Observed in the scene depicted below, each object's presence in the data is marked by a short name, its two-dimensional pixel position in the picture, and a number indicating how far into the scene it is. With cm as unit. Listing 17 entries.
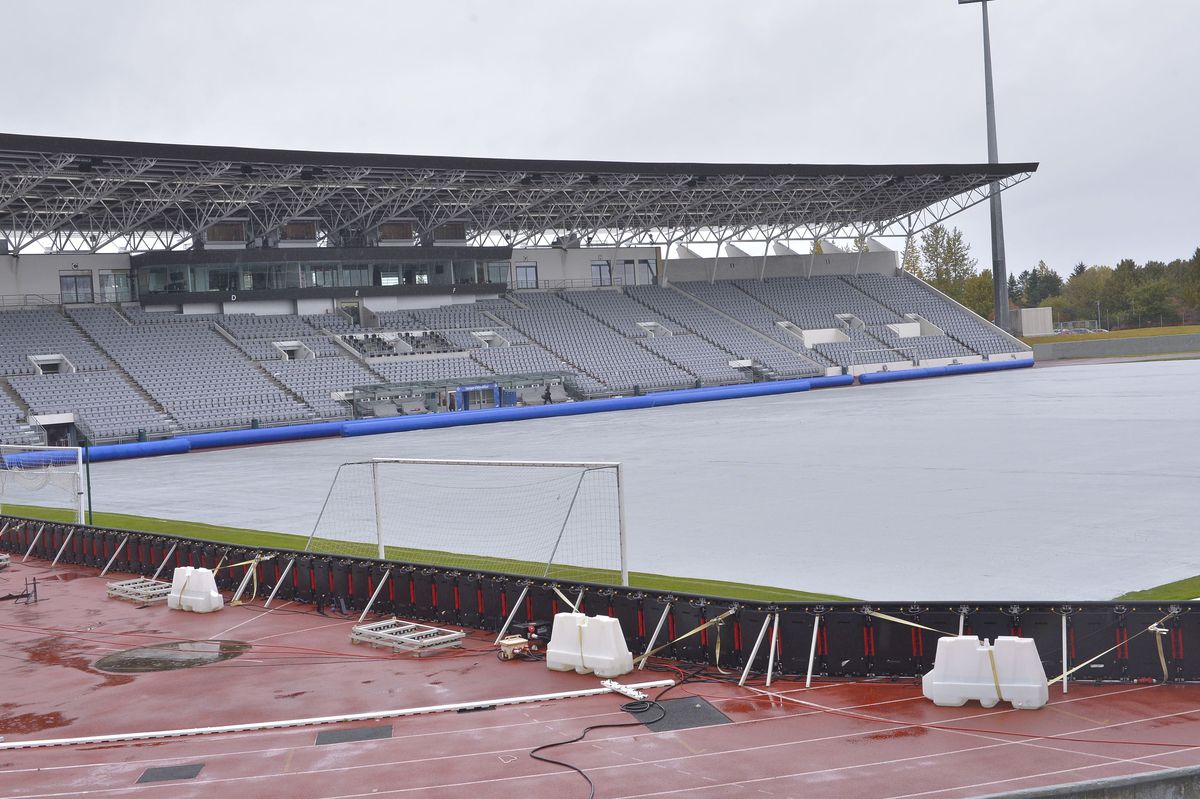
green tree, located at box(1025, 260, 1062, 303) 16625
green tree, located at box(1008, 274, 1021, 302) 17462
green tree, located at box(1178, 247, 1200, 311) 10631
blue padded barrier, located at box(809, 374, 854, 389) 6184
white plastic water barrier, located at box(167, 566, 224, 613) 1530
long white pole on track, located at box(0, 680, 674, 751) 988
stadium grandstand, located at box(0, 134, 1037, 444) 4819
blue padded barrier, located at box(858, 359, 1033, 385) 6372
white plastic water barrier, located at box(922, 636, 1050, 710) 916
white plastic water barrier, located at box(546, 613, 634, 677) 1106
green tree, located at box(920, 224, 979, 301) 13088
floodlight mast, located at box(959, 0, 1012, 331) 7269
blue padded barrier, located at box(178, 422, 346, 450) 4205
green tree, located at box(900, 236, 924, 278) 13762
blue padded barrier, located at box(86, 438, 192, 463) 3872
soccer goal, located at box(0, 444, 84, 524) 2333
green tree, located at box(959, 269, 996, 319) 11356
